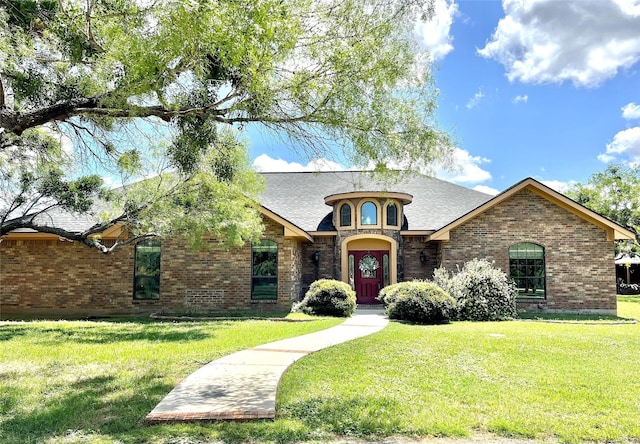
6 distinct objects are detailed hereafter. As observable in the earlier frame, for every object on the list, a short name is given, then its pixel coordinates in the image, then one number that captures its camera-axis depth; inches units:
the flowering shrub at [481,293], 572.1
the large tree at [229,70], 197.6
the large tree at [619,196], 1343.5
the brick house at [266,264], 644.1
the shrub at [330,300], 586.6
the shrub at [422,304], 530.0
